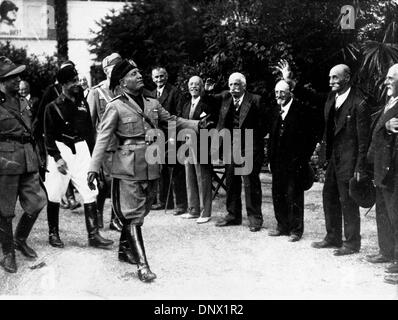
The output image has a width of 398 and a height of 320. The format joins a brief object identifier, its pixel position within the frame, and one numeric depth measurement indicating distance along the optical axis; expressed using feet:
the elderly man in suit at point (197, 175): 25.36
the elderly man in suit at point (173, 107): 27.17
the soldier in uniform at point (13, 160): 17.78
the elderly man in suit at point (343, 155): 19.27
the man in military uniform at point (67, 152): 20.80
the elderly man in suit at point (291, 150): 21.94
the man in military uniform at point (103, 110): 22.84
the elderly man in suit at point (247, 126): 23.48
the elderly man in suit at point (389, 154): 16.97
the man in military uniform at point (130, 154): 17.11
